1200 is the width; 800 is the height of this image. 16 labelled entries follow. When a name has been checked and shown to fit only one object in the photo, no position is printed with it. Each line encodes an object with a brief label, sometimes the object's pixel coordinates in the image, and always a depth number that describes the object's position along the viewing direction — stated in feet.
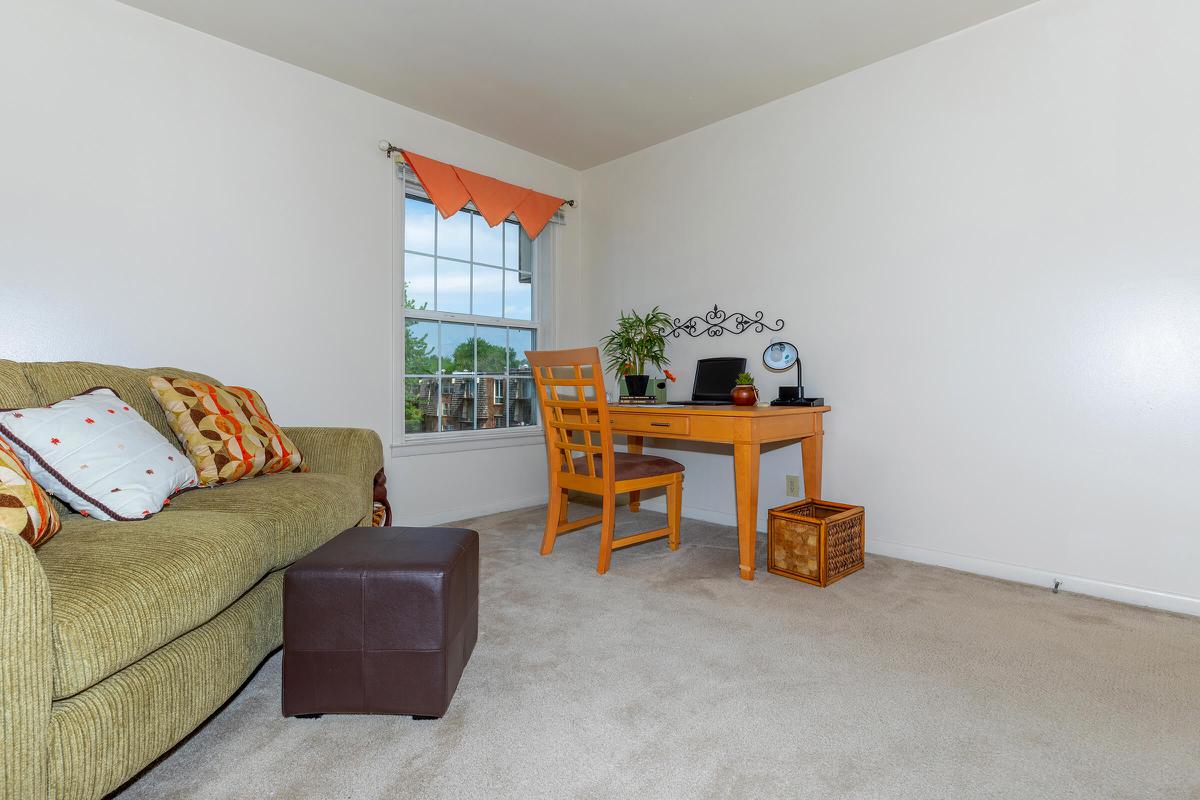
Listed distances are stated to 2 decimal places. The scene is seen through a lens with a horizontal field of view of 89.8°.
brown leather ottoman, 4.50
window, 11.10
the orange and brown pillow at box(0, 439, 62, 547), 3.77
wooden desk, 8.13
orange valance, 10.76
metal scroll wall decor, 10.63
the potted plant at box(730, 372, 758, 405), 9.29
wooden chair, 8.25
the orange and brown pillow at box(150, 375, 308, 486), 6.33
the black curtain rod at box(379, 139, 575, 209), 10.24
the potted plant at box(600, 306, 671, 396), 11.72
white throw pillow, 4.72
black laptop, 10.74
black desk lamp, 9.46
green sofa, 2.95
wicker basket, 7.72
